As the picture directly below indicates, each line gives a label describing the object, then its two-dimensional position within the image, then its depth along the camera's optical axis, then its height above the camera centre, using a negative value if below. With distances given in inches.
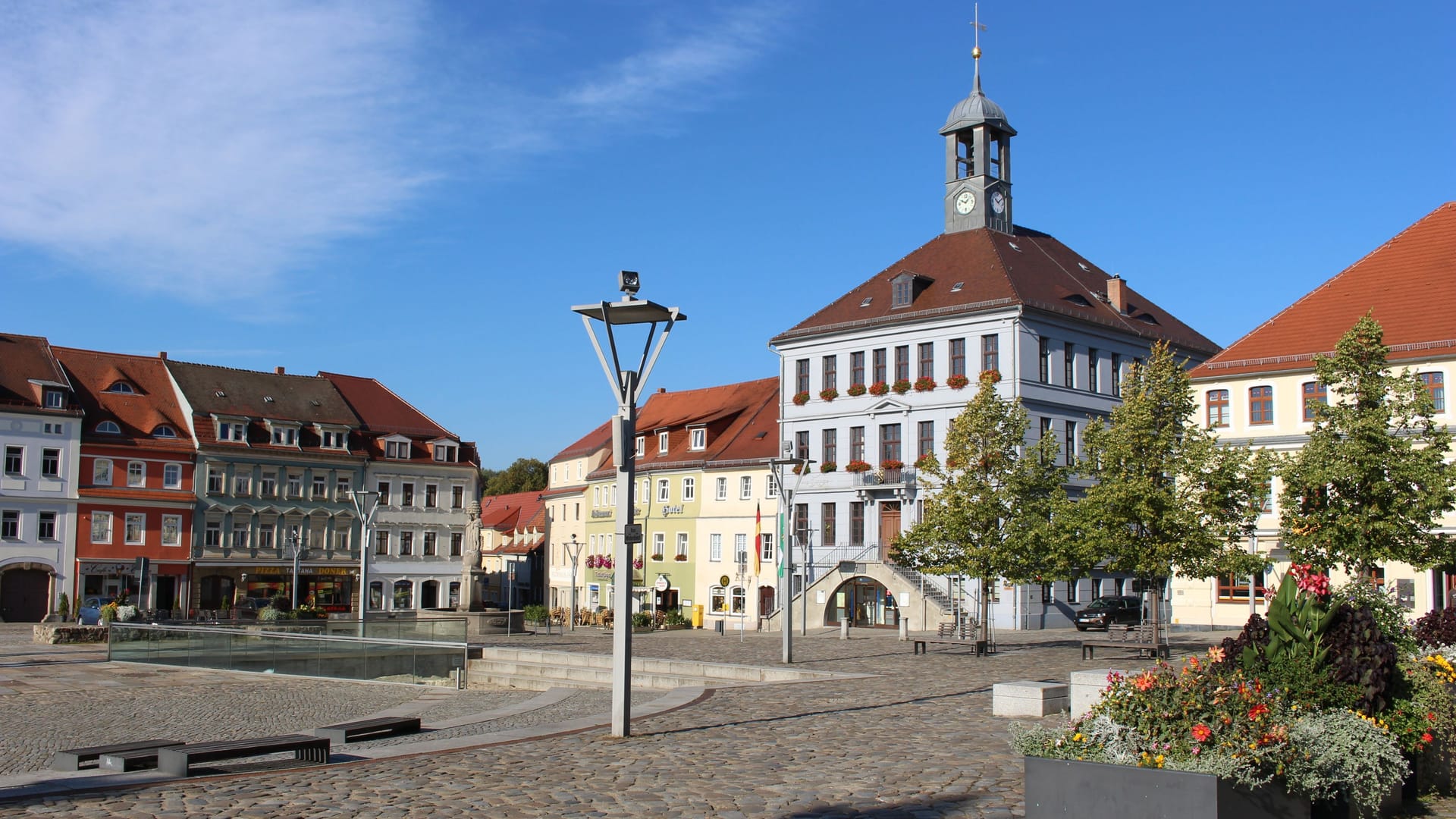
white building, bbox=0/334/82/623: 2311.8 +97.7
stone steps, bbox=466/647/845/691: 1057.5 -107.9
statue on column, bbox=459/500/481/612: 2368.4 -23.8
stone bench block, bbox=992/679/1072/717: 682.8 -75.6
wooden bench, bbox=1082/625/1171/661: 1154.7 -84.1
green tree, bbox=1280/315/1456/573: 1202.6 +75.1
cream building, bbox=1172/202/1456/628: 1657.2 +268.7
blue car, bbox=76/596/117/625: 1814.7 -99.3
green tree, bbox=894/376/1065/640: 1448.1 +56.3
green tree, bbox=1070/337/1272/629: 1314.0 +63.5
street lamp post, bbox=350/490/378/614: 1428.4 +42.7
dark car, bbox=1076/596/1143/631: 1932.8 -83.2
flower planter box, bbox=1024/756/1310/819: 319.3 -59.3
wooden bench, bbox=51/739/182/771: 559.5 -90.4
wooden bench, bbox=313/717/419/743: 641.0 -92.6
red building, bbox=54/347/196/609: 2404.0 +107.6
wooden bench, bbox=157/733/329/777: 509.7 -83.0
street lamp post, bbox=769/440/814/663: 1167.6 -26.5
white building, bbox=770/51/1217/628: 2055.9 +316.2
